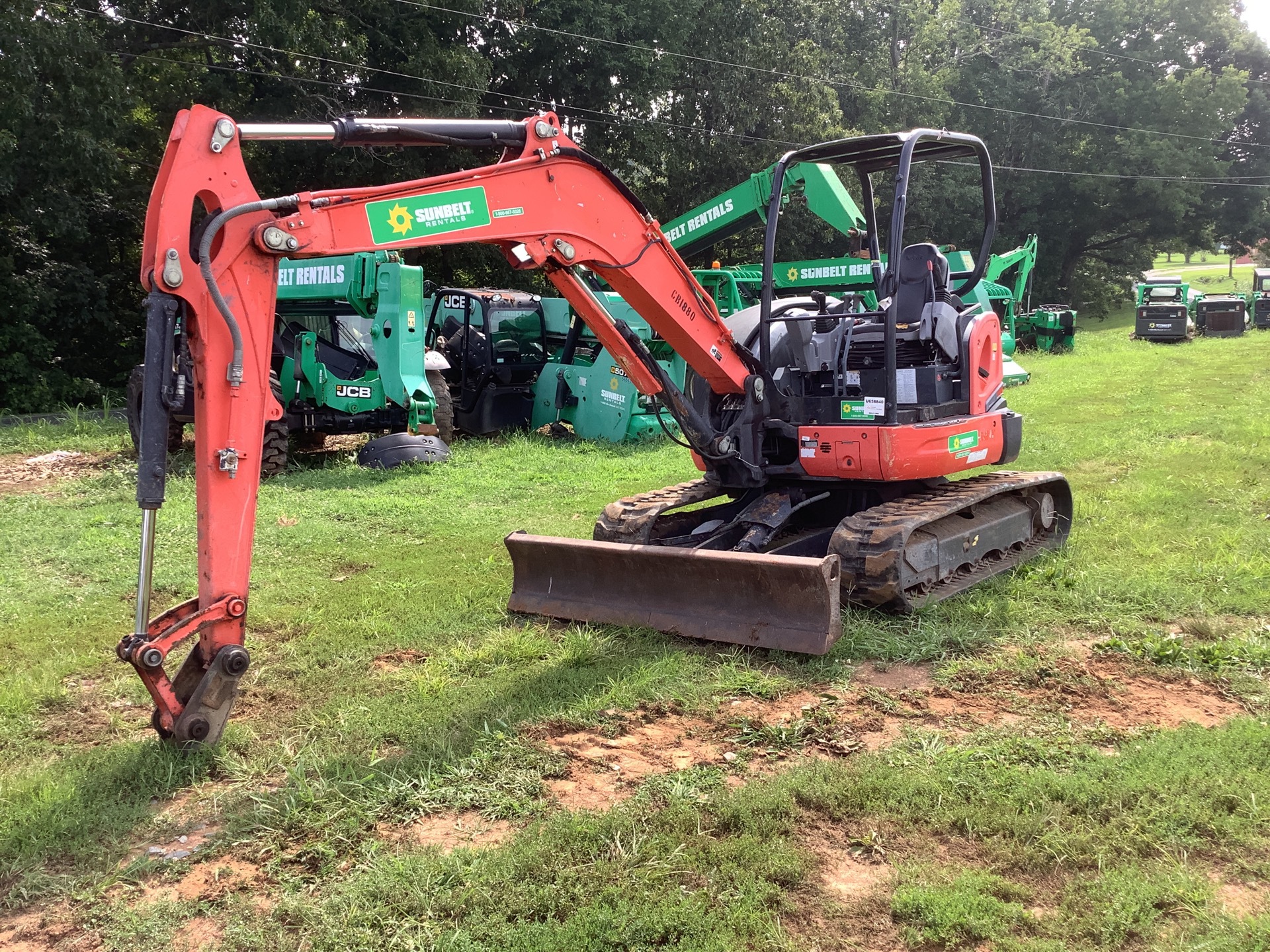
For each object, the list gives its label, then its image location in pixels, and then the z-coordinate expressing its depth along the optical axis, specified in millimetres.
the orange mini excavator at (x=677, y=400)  3986
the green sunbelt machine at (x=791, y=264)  12328
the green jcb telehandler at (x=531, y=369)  12820
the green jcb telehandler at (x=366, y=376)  11148
